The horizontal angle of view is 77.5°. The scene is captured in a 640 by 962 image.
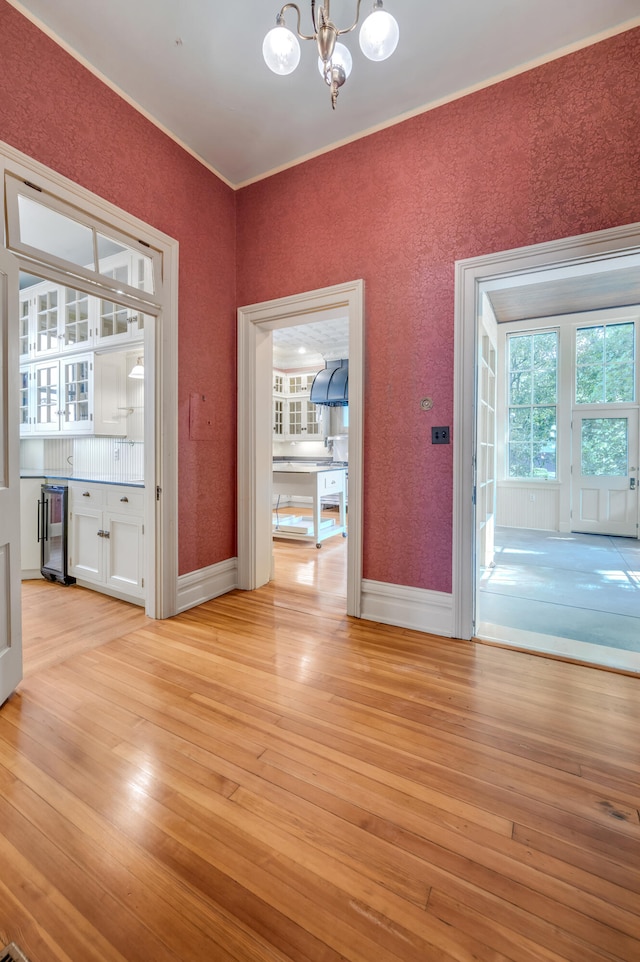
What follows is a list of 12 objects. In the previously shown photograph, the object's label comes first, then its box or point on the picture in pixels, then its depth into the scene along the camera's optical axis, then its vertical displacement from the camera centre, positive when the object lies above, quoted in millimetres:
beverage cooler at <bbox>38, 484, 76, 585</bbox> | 3461 -580
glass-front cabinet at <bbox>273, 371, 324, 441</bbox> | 8578 +1278
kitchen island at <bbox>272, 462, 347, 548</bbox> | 4794 -257
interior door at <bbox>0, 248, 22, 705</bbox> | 1799 -103
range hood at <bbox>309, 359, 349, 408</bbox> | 6793 +1419
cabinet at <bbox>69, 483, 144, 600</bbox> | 2943 -554
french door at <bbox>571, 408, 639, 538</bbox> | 5555 -67
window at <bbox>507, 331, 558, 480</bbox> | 5977 +984
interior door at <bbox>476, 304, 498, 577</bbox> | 3539 +213
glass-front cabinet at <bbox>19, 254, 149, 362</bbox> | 3176 +1449
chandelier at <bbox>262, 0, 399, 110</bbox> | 1449 +1583
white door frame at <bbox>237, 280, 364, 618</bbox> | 2746 +399
